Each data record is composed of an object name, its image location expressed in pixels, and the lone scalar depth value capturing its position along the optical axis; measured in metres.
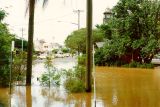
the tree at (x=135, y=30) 50.34
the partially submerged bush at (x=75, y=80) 21.93
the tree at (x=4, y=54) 23.89
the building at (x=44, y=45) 168.74
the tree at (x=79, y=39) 80.31
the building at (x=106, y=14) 79.46
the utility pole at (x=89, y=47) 21.80
